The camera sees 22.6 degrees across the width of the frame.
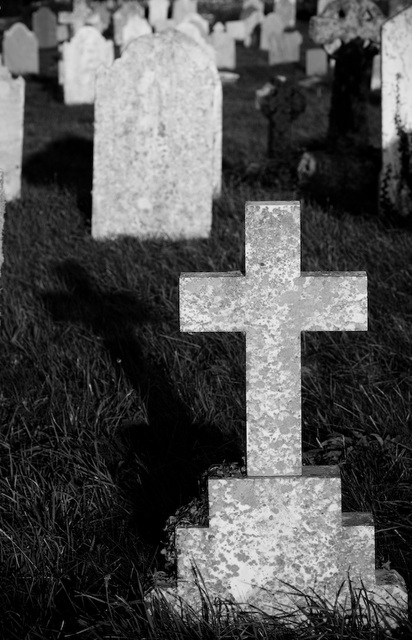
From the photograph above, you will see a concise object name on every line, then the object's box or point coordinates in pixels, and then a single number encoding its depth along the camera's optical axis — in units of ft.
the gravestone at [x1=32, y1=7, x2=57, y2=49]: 78.33
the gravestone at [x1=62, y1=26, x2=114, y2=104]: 51.96
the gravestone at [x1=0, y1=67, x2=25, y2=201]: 26.05
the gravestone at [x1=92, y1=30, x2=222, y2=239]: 21.97
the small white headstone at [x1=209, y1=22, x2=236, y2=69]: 65.48
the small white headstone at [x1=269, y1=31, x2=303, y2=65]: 68.10
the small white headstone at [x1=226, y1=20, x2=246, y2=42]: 80.12
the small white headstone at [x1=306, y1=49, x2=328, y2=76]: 62.34
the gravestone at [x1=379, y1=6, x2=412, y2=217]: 22.34
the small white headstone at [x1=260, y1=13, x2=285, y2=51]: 74.43
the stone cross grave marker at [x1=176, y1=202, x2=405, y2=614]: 8.56
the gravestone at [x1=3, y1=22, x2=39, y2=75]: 62.59
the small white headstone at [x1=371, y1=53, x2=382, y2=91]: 55.06
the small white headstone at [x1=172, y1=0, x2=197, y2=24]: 84.79
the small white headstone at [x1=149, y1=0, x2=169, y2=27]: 85.30
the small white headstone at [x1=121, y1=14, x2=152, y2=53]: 62.61
